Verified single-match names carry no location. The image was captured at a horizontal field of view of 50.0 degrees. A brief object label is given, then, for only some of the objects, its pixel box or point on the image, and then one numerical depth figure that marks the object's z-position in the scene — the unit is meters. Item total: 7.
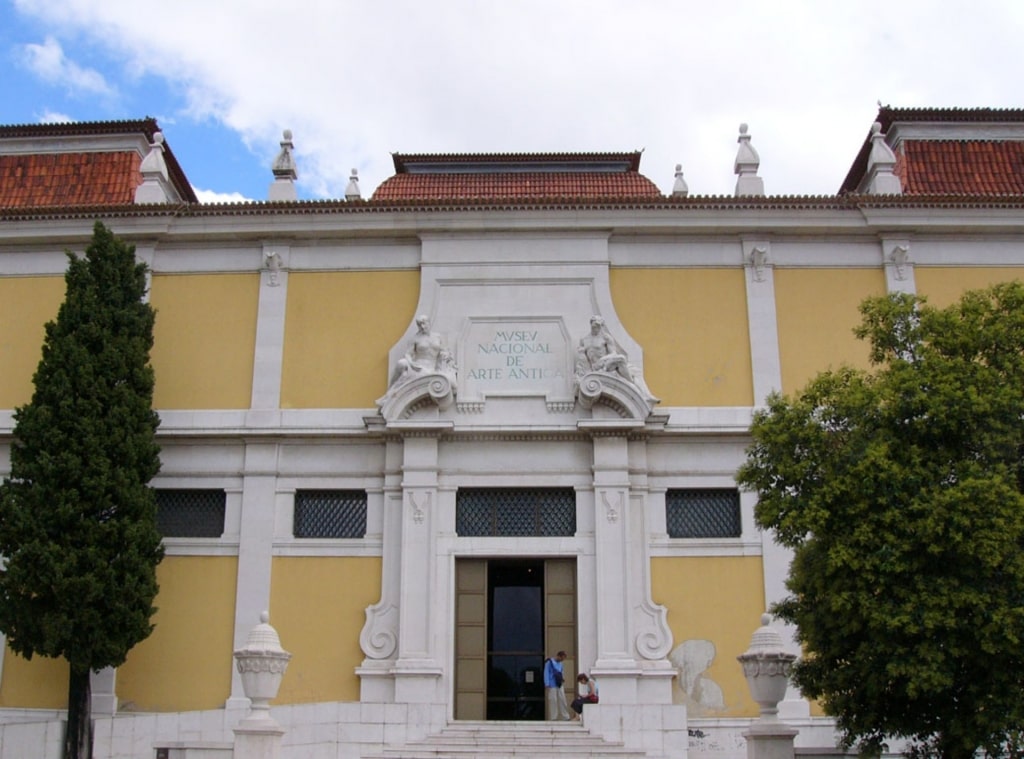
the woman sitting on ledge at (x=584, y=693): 18.67
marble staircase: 17.47
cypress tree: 18.16
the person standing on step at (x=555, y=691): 19.05
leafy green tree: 12.49
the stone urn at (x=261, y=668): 15.11
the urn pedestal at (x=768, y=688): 14.35
